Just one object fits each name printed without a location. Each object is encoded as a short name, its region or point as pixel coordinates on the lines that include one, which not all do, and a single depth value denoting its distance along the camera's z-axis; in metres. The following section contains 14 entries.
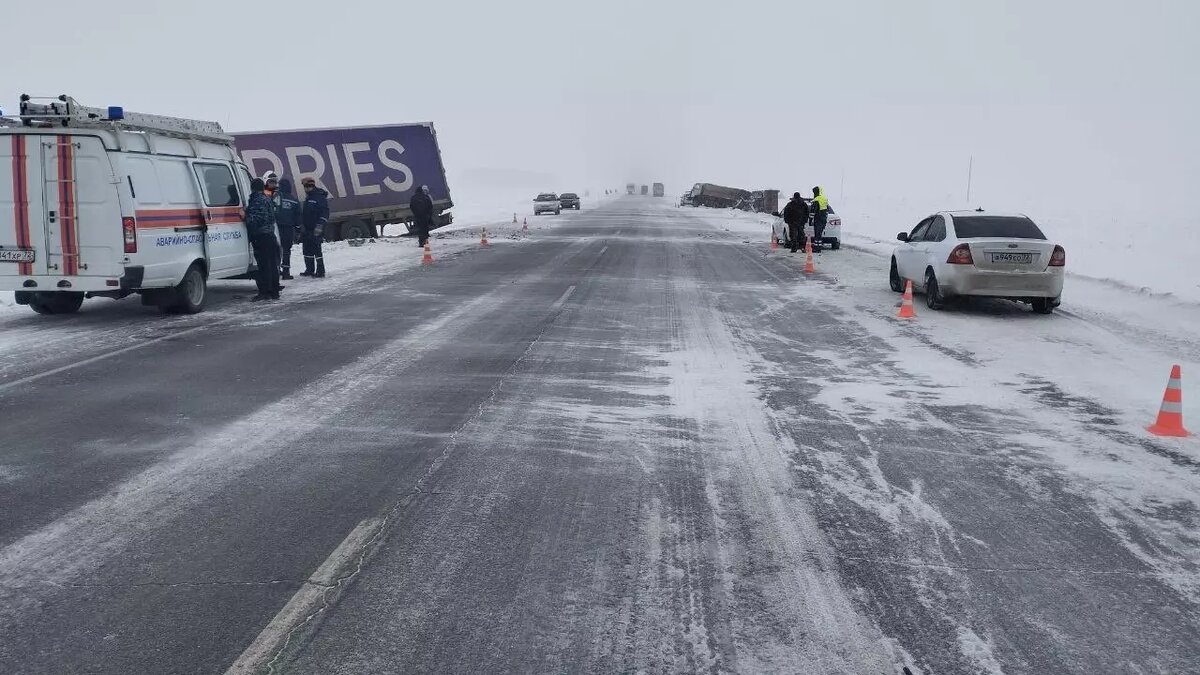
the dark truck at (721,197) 67.31
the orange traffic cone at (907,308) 12.87
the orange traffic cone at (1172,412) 6.89
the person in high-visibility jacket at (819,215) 24.86
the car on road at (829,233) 26.61
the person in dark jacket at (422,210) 24.64
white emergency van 11.01
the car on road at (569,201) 62.06
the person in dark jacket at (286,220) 16.58
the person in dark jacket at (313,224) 17.69
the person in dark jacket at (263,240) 13.99
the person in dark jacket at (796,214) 24.03
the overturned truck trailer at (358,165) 26.36
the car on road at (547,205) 55.28
